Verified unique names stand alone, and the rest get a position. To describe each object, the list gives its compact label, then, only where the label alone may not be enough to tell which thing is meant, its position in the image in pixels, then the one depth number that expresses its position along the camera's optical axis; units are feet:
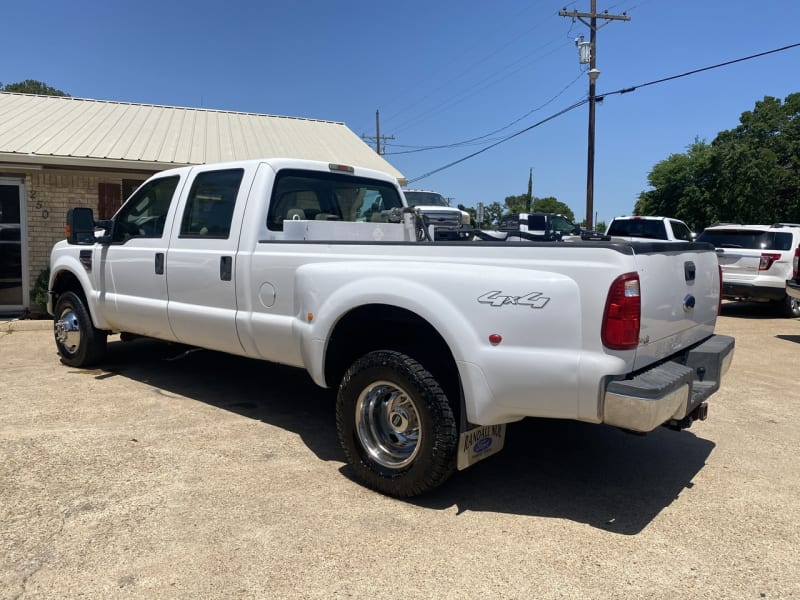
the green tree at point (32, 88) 165.70
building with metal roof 33.63
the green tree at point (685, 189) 113.19
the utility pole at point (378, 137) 149.18
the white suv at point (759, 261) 37.42
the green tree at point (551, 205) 326.03
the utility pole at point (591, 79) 67.87
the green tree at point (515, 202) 303.25
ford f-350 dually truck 9.25
